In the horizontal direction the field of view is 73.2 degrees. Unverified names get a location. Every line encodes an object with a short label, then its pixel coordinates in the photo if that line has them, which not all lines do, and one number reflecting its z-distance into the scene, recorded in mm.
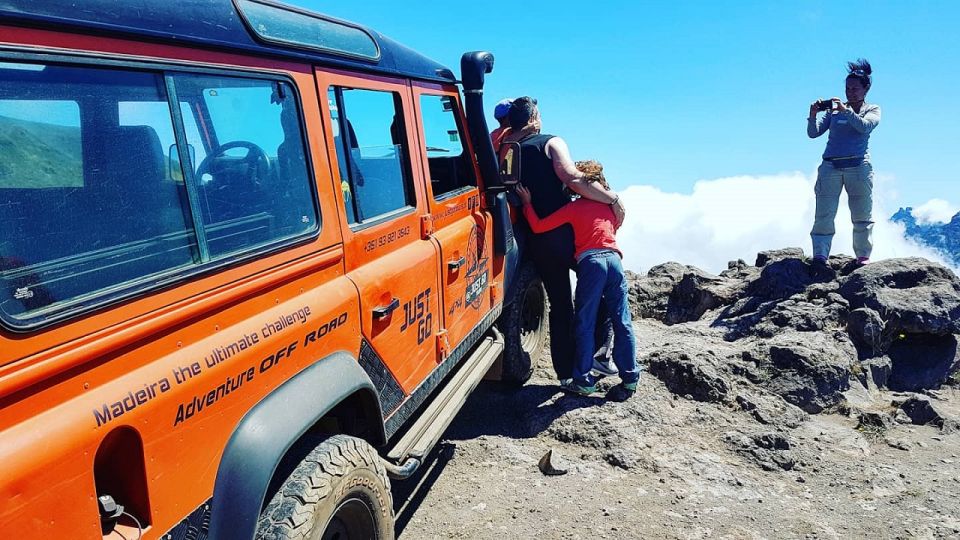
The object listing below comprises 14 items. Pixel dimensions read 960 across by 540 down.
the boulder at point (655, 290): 8107
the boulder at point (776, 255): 7945
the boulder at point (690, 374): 4937
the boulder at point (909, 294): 6434
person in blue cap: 5012
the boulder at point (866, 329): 6227
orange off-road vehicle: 1427
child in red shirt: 4590
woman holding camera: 6691
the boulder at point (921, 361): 6551
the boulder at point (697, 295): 7793
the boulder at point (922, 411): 5223
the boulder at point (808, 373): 5242
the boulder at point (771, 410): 4742
